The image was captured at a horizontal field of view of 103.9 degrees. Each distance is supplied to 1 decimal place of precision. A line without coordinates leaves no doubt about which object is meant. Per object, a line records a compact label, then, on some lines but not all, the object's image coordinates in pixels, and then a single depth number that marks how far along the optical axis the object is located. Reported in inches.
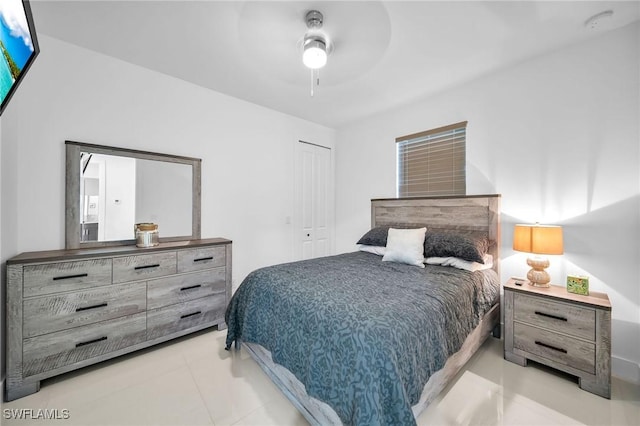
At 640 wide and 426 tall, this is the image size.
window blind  112.7
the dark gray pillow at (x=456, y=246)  87.3
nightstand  66.3
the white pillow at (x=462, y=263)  87.0
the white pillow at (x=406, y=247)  94.7
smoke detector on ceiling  68.9
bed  44.3
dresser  66.2
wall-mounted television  39.6
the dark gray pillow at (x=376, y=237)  115.2
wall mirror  84.7
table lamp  76.1
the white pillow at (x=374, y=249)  113.3
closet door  150.3
